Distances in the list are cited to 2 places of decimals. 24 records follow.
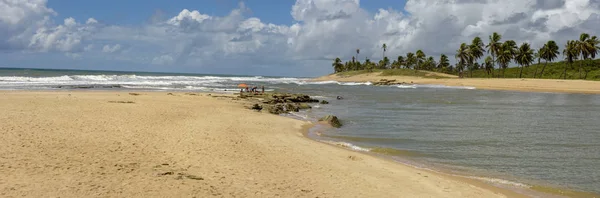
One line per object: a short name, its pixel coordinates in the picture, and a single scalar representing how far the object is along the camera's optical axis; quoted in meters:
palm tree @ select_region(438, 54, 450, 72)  130.18
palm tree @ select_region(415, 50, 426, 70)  131.48
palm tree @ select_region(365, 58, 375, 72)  155.68
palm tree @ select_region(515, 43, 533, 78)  89.69
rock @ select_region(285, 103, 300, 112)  27.90
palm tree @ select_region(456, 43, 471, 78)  102.62
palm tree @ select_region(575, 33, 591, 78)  81.47
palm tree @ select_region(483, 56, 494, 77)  104.67
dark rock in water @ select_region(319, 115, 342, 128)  20.41
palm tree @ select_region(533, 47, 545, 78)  90.69
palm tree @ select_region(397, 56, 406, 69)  146.65
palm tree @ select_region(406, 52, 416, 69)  139.12
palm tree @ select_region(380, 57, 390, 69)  152.50
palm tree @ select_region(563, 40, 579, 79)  83.06
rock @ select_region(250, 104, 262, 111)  26.52
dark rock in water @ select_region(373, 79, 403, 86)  88.12
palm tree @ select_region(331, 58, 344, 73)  169.62
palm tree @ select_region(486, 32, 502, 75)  94.00
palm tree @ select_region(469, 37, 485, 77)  100.81
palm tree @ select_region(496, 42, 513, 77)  91.87
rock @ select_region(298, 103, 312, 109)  30.46
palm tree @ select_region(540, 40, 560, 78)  88.81
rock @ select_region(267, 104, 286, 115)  25.75
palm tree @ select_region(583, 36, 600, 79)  80.94
